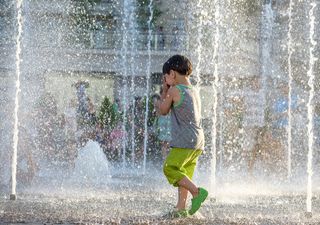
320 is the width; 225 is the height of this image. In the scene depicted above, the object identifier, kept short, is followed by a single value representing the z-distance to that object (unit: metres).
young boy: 10.71
